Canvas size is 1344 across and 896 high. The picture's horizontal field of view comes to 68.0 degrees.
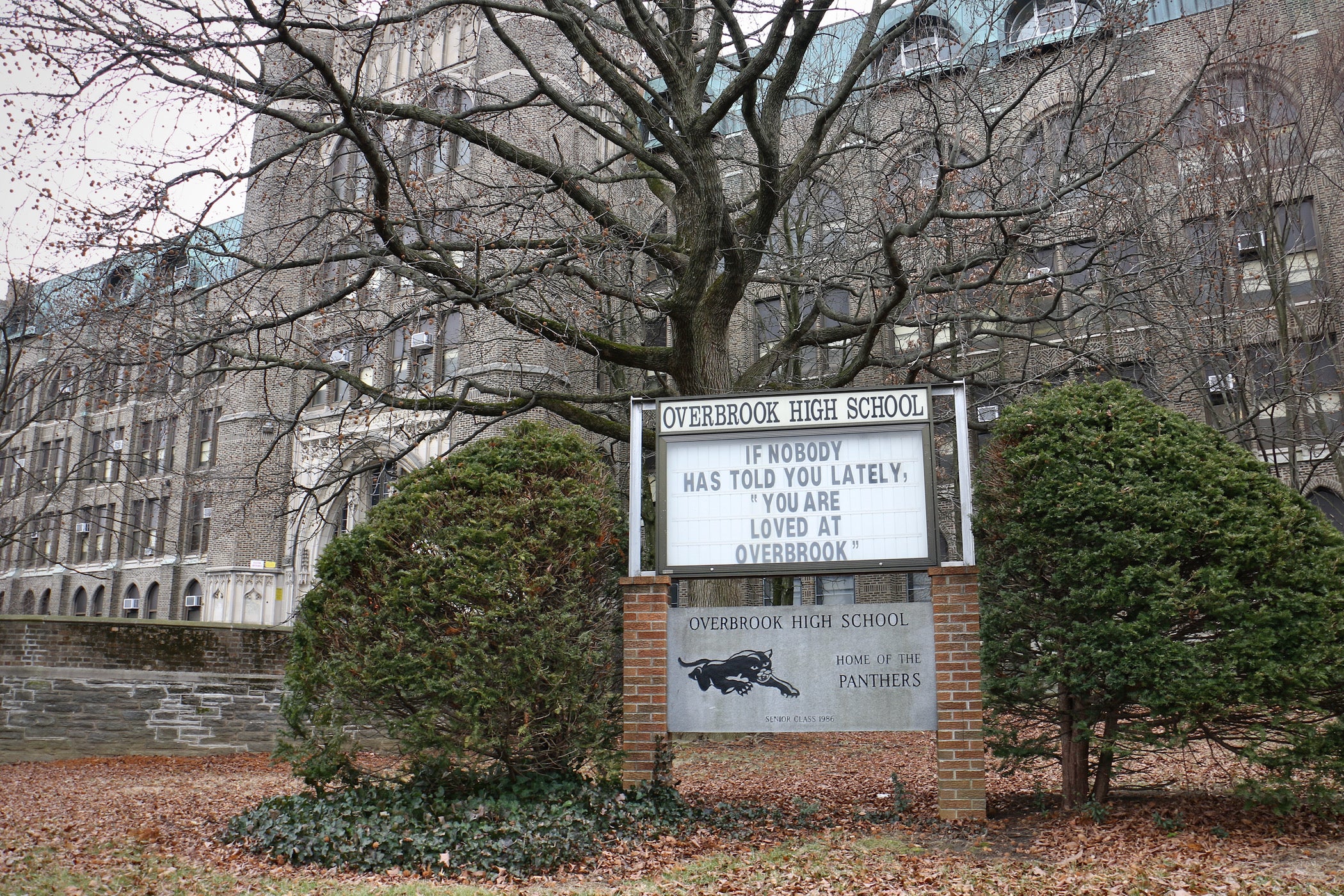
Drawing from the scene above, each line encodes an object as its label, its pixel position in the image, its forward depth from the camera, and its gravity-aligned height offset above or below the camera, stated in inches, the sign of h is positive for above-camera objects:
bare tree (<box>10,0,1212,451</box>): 438.6 +231.1
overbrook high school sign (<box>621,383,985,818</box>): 308.8 +13.3
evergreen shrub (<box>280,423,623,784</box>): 293.0 +0.0
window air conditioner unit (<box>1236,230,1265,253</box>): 654.6 +268.6
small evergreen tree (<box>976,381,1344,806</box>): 271.6 +9.9
